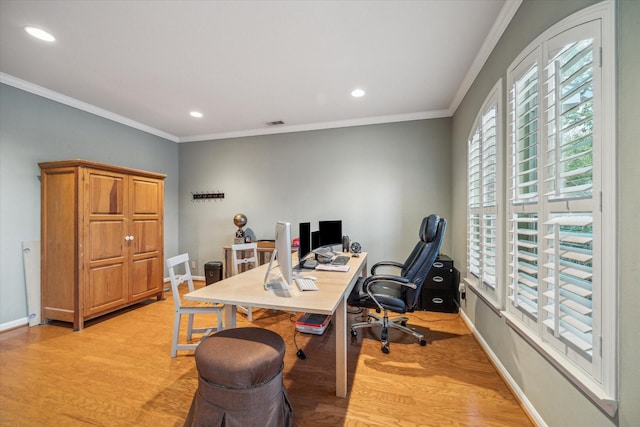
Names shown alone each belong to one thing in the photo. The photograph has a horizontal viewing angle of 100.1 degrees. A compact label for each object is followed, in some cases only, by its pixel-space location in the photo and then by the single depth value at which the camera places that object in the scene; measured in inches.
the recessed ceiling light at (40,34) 84.3
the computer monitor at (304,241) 107.9
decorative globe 181.3
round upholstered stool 53.6
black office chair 96.9
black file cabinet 136.2
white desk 62.4
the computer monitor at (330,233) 135.3
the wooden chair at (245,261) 126.1
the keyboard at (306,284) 73.4
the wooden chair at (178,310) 91.9
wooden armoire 117.9
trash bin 172.4
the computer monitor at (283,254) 69.2
